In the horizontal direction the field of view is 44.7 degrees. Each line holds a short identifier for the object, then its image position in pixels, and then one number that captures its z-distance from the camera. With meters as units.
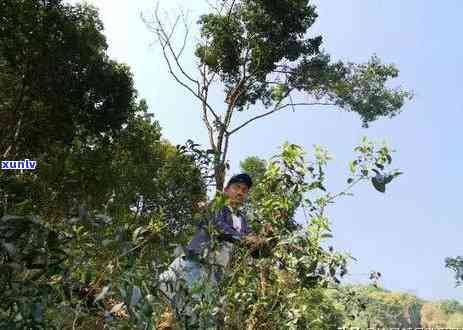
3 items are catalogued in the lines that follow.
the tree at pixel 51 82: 12.36
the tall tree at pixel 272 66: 15.66
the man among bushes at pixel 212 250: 1.79
